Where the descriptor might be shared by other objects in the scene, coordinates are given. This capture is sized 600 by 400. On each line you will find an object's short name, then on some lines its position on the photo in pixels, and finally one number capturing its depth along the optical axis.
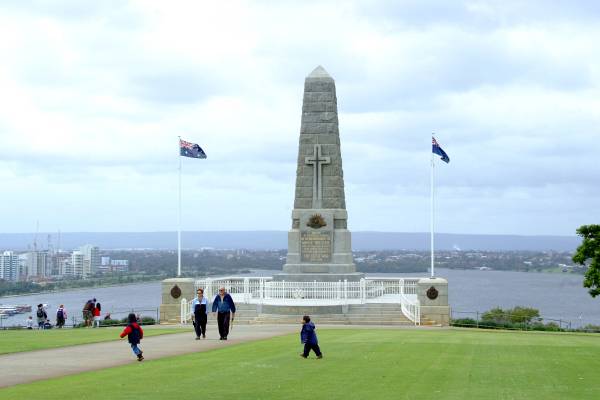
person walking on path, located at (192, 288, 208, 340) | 24.56
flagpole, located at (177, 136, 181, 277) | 38.25
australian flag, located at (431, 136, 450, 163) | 39.03
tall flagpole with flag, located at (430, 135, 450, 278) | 39.05
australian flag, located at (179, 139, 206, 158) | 40.06
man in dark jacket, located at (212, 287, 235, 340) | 24.55
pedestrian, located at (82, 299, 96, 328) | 35.91
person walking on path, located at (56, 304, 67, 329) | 36.16
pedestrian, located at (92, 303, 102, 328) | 35.62
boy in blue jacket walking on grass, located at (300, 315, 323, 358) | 18.77
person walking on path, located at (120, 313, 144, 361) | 19.00
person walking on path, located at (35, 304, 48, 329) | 36.47
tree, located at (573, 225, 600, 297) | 29.65
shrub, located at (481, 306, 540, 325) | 40.67
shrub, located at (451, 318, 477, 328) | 35.12
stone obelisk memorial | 39.94
